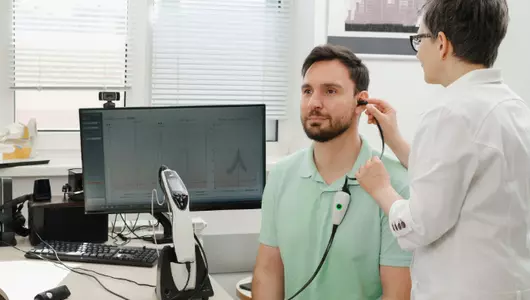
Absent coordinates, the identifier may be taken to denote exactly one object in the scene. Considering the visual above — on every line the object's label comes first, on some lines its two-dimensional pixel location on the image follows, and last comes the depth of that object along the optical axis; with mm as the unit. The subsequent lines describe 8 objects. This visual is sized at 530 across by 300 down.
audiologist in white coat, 1346
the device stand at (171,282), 1644
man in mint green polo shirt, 1745
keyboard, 2021
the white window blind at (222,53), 3098
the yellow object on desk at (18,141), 2596
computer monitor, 2188
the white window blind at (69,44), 2941
